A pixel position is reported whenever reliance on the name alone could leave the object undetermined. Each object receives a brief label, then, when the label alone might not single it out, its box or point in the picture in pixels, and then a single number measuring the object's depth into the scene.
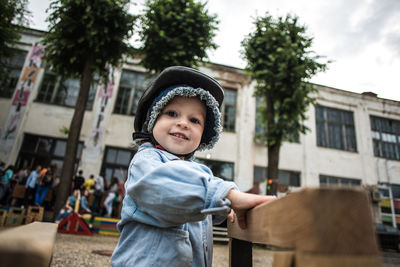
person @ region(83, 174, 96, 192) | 8.19
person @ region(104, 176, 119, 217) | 8.05
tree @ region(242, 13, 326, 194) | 6.89
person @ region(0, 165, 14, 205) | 7.34
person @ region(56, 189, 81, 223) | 5.64
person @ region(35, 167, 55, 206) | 7.32
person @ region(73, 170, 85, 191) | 7.52
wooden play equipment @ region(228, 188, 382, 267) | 0.37
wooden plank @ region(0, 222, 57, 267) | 0.28
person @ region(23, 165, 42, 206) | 7.47
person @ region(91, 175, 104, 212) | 7.92
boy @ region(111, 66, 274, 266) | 0.68
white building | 9.91
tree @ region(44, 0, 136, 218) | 6.11
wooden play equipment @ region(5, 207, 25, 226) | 5.25
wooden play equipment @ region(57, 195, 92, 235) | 5.58
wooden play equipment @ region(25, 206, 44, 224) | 5.66
